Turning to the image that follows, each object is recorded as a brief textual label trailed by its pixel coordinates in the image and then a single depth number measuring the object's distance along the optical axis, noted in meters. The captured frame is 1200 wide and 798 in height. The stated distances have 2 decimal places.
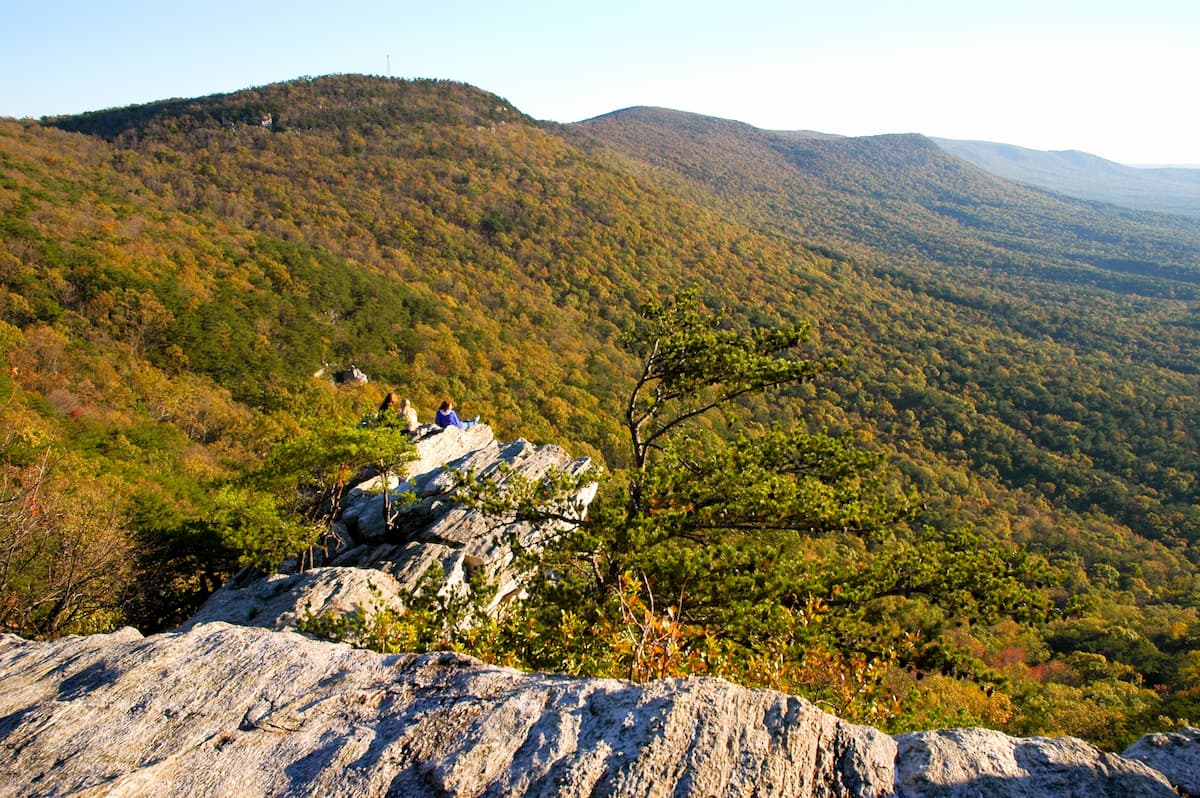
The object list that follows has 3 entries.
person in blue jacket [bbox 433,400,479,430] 18.94
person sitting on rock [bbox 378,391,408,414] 15.60
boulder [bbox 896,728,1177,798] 3.27
